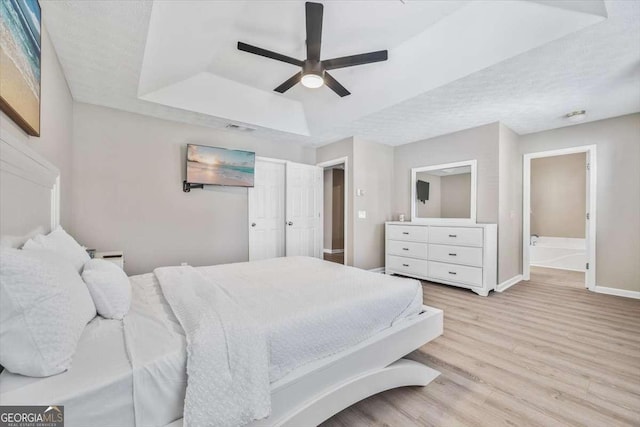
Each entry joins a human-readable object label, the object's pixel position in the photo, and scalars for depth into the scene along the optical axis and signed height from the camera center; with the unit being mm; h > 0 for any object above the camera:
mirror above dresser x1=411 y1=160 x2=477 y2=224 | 4023 +326
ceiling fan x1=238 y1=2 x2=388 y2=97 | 2070 +1323
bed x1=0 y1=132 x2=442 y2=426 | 851 -570
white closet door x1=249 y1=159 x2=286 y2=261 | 4223 +0
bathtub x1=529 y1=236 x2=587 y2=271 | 5109 -796
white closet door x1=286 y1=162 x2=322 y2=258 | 4527 +39
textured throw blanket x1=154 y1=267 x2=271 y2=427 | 960 -615
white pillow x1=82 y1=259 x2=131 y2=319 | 1272 -406
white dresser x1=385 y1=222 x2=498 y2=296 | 3525 -604
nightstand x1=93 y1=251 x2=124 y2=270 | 2772 -476
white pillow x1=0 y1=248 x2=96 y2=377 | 788 -345
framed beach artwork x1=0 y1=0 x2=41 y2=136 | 1132 +728
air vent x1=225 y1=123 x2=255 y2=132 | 3754 +1245
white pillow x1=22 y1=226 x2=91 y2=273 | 1268 -191
